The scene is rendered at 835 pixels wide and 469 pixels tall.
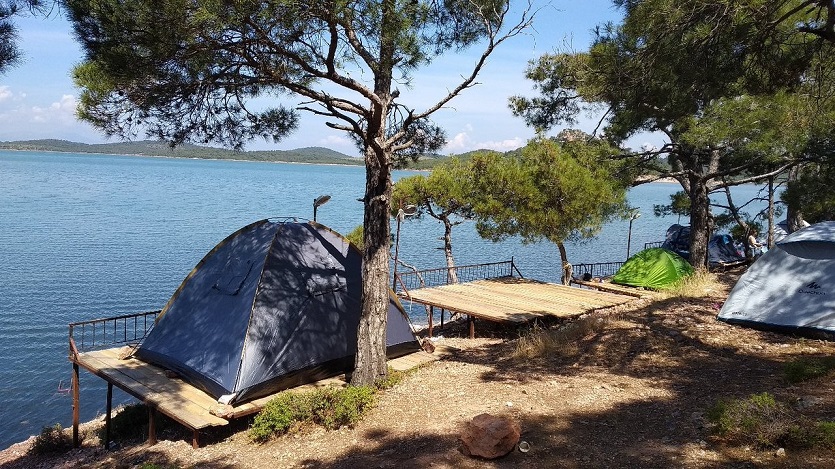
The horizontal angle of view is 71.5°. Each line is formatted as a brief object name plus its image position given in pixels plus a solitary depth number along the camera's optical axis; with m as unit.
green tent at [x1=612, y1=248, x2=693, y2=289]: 17.56
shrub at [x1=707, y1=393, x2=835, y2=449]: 4.71
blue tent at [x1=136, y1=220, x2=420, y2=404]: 8.17
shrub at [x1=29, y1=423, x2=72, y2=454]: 10.32
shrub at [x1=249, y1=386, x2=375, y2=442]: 7.03
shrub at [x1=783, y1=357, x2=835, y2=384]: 6.52
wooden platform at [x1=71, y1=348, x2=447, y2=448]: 7.36
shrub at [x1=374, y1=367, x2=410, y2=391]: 8.27
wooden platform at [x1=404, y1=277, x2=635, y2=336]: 12.62
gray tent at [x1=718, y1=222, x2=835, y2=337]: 8.92
